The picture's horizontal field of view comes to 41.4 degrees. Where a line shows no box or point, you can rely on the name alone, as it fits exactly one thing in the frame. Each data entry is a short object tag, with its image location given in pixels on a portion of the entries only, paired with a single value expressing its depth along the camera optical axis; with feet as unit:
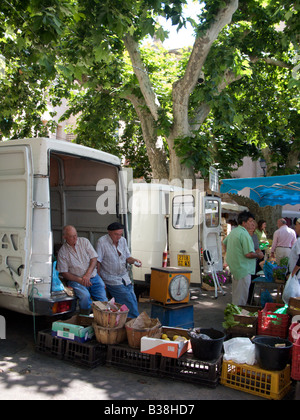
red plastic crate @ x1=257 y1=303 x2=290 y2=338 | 16.53
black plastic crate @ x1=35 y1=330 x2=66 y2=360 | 15.64
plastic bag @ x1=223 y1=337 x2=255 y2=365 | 13.64
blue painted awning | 25.08
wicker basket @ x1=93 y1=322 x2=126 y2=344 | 15.19
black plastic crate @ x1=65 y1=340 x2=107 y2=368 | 14.89
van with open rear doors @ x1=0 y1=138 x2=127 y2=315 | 15.79
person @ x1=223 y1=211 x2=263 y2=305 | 21.40
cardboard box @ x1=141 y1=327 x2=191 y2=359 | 13.88
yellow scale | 18.70
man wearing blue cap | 19.16
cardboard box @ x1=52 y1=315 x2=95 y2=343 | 15.42
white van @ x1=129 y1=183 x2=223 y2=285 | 26.91
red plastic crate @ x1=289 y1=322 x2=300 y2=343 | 14.25
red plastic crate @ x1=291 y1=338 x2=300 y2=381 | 12.89
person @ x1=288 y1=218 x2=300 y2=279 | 18.26
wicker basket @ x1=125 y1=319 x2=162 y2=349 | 14.75
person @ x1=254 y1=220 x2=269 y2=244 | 33.73
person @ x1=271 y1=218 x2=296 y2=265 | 29.84
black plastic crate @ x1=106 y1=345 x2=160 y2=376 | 14.28
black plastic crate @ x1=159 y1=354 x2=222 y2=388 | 13.48
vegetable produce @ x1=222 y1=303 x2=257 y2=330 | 17.57
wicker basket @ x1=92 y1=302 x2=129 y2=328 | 15.30
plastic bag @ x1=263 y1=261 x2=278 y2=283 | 23.79
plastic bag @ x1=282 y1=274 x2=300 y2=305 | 18.17
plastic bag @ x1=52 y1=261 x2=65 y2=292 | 16.42
